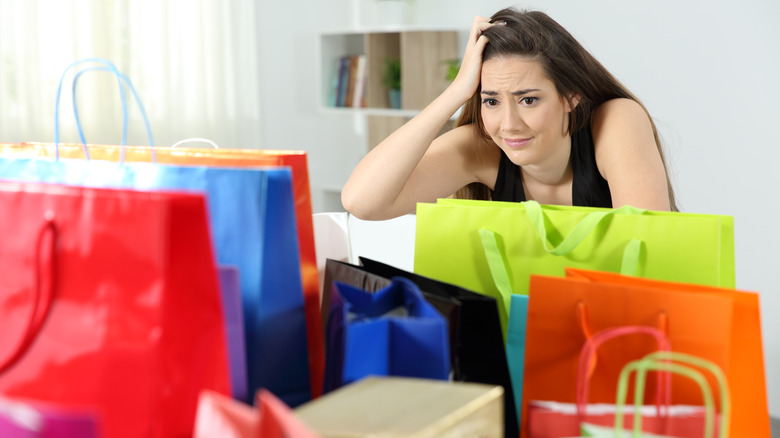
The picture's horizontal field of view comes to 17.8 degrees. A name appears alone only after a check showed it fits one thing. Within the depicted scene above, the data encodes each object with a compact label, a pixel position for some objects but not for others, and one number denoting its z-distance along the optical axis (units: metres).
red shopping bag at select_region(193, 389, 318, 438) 2.21
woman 3.82
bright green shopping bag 3.31
